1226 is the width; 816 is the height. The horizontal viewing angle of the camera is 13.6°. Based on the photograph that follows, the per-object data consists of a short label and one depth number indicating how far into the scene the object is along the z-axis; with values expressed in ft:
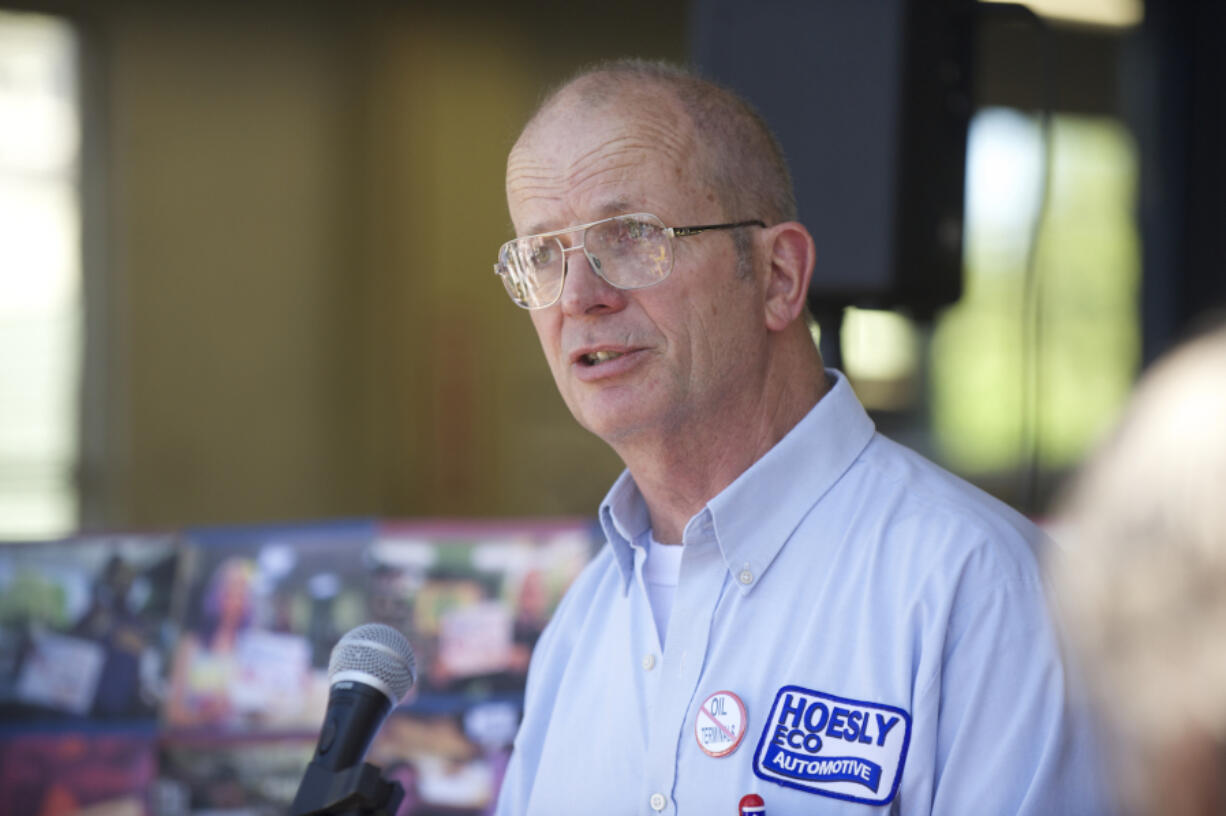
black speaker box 10.77
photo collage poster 11.27
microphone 9.09
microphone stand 9.08
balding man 9.38
